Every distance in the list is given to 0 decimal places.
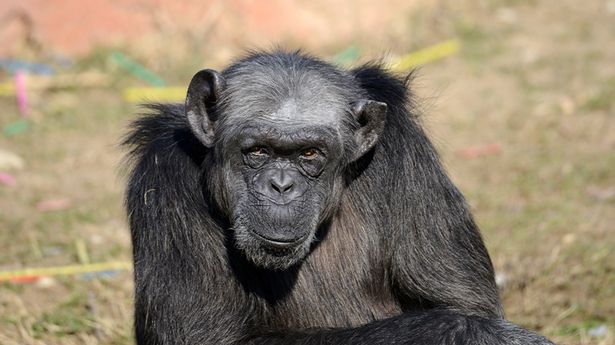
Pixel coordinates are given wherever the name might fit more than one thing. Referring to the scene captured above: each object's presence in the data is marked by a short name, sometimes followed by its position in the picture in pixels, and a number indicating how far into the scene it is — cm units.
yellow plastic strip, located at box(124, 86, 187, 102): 2503
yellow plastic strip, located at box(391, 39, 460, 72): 2720
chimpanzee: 1039
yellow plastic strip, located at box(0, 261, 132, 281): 1633
